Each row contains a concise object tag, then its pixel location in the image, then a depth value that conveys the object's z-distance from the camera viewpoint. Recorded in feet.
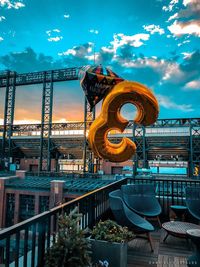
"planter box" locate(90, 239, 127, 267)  7.45
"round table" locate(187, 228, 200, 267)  7.57
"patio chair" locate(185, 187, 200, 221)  12.89
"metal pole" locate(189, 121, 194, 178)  69.51
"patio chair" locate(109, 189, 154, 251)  9.83
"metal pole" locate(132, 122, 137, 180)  68.74
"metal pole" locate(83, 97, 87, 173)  79.98
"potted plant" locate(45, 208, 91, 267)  5.72
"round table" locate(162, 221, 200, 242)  9.96
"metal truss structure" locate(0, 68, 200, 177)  73.10
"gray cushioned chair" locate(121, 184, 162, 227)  13.84
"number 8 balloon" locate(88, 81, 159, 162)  9.77
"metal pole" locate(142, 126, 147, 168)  73.90
